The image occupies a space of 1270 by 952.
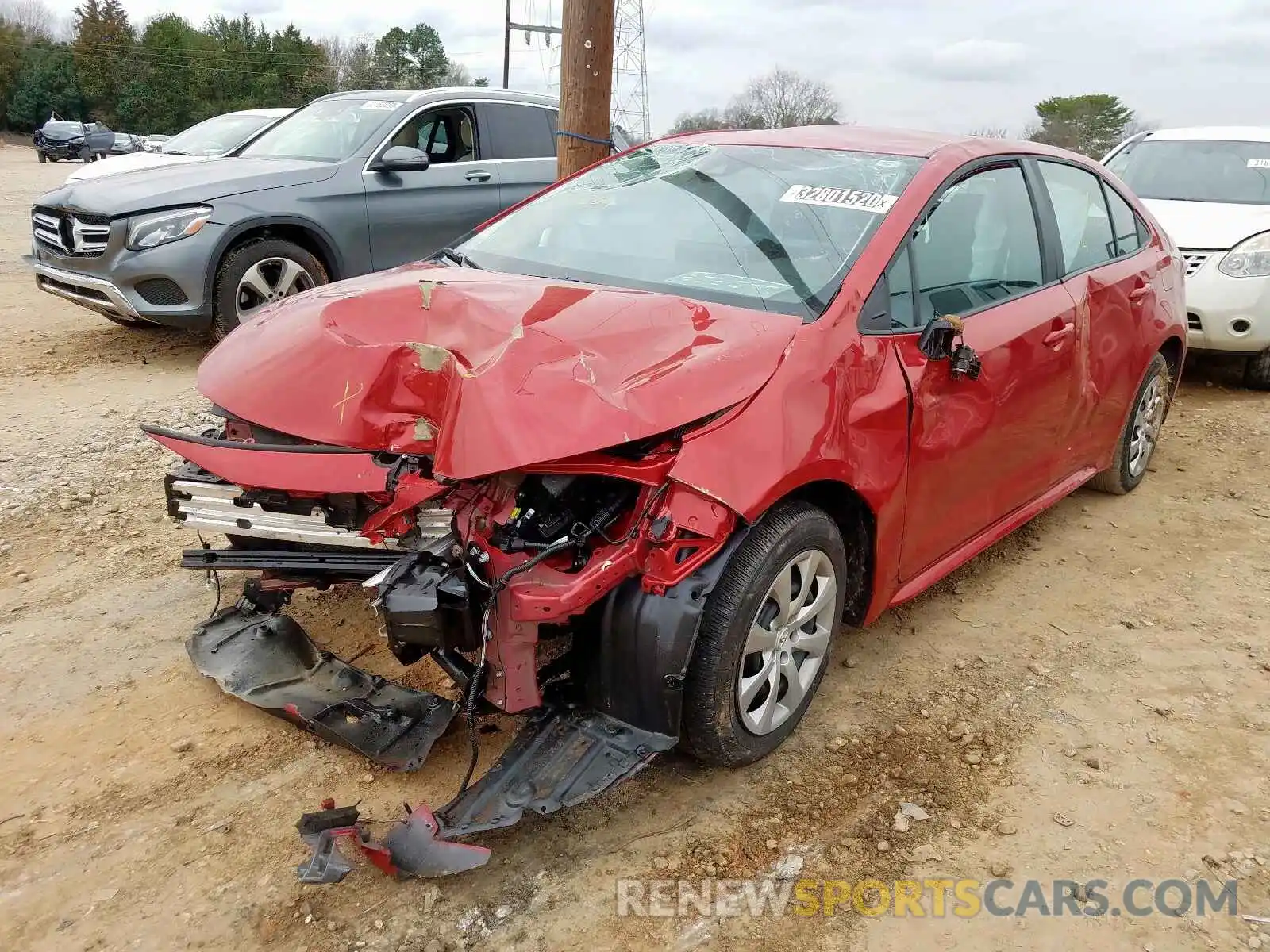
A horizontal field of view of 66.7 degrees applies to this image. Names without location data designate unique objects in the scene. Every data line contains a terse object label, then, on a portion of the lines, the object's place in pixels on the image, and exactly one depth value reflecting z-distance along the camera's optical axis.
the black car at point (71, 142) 33.91
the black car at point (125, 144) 32.41
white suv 6.68
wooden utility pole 4.80
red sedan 2.39
